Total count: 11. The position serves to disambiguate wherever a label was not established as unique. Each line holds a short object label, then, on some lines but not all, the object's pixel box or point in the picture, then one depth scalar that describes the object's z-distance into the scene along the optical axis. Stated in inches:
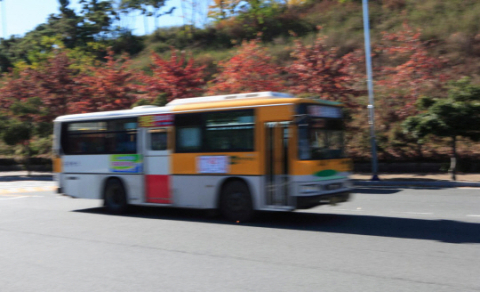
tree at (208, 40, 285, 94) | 995.9
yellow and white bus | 408.5
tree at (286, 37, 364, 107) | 941.8
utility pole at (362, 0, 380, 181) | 868.6
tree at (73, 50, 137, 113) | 1194.6
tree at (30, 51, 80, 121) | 1293.1
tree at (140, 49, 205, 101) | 1110.6
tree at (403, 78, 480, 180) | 749.3
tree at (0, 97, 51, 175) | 1273.4
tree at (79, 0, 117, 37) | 2871.6
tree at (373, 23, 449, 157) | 981.2
